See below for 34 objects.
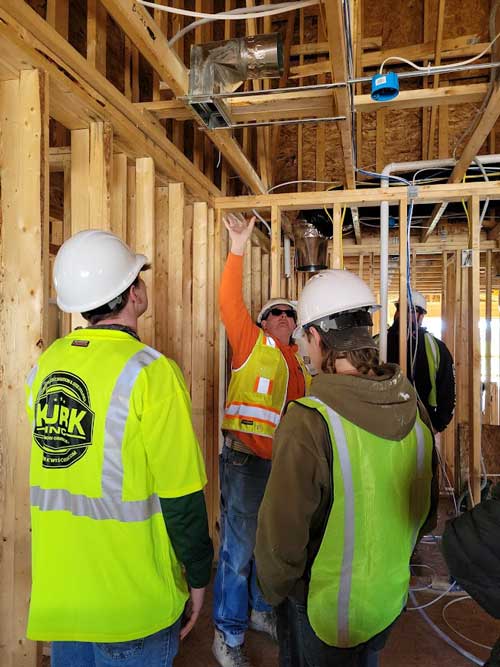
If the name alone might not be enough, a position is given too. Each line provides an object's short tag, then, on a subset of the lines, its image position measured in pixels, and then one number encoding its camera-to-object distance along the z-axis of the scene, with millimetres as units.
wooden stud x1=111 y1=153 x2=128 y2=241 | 2402
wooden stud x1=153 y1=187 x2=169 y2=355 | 2824
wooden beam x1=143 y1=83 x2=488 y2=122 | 2203
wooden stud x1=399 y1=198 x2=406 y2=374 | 3312
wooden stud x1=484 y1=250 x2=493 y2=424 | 5320
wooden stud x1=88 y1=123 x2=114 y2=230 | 2049
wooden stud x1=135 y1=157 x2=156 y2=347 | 2488
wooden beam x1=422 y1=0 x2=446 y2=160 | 4273
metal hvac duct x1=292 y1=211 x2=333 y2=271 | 4336
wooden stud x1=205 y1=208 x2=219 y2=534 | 3420
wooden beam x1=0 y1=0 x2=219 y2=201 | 1501
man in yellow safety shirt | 1213
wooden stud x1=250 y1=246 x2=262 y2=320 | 4789
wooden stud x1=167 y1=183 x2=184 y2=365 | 2883
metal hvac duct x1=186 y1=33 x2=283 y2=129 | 1866
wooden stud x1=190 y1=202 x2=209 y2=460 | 3207
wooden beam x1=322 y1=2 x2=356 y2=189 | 1482
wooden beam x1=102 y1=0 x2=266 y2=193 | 1586
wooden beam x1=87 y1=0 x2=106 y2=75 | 1994
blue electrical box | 1876
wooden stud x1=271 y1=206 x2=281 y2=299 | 3451
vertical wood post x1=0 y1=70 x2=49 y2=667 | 1638
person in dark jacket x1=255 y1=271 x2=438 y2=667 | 1211
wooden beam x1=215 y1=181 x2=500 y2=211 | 3289
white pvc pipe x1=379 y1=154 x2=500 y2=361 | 3326
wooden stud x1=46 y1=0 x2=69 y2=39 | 1744
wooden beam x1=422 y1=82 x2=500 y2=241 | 2172
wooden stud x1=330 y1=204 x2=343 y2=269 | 3430
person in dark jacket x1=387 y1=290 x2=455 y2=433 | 3590
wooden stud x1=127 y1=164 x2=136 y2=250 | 2555
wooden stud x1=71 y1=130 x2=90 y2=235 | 2066
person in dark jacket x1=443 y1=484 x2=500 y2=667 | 879
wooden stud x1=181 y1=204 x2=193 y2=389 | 3090
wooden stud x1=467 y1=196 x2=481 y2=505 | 3309
